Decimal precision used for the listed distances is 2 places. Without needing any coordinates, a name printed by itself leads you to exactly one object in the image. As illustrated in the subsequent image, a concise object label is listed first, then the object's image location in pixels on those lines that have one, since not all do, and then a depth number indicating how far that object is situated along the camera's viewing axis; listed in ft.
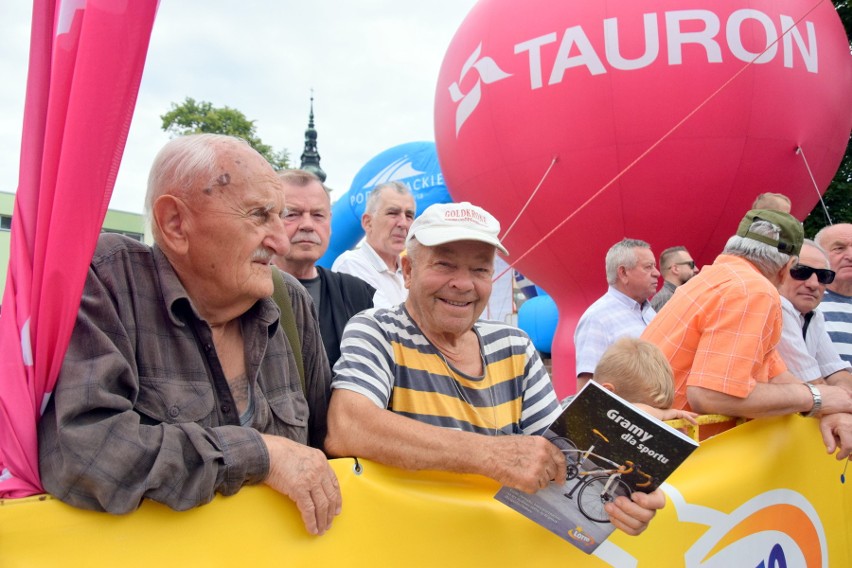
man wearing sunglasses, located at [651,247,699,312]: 17.02
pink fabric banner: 3.80
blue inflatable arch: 43.42
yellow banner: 4.03
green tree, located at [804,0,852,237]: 33.86
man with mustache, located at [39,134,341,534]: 4.00
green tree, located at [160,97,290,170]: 97.09
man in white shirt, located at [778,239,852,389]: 10.25
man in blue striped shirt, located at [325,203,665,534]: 5.23
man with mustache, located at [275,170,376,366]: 9.42
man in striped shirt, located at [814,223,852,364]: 13.78
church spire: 125.70
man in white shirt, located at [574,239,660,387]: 15.08
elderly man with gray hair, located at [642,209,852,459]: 7.68
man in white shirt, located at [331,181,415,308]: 12.59
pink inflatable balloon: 20.11
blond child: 7.11
